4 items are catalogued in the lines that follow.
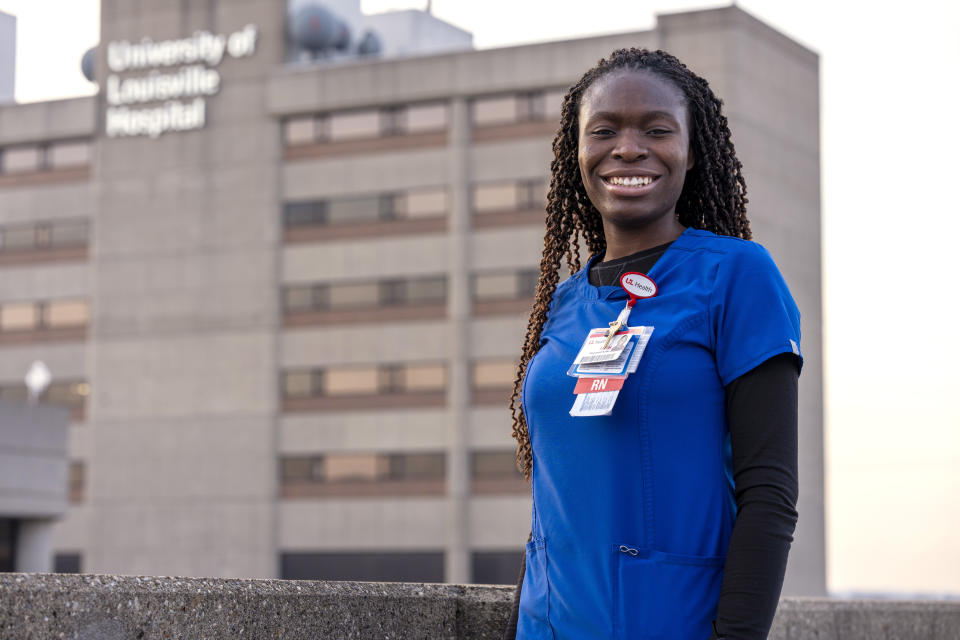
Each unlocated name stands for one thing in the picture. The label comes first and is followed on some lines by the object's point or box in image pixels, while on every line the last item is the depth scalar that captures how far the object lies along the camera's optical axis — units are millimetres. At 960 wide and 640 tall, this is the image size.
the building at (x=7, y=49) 46125
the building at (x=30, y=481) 35156
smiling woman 2584
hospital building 56875
